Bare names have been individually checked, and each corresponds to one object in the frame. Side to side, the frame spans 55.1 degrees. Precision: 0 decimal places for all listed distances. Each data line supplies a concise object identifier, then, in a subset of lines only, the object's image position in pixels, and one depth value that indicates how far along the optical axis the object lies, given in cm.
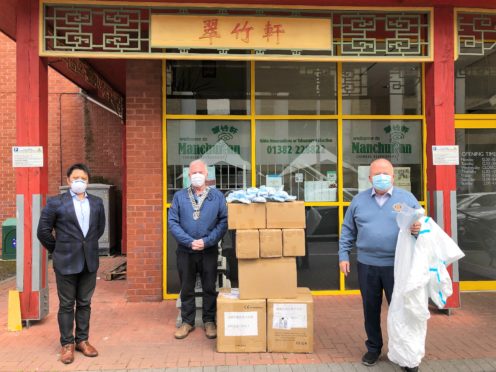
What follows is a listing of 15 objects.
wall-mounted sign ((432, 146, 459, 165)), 546
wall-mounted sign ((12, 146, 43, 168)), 508
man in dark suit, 422
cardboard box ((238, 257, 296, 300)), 440
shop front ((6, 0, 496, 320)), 623
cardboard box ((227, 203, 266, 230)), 440
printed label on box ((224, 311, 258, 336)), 437
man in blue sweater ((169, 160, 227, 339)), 476
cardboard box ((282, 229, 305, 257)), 438
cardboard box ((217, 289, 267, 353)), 437
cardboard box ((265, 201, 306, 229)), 440
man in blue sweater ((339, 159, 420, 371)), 401
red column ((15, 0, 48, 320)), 513
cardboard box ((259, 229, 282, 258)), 436
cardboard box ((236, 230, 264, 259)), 435
